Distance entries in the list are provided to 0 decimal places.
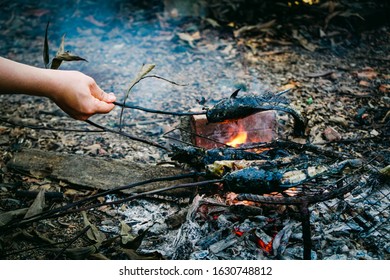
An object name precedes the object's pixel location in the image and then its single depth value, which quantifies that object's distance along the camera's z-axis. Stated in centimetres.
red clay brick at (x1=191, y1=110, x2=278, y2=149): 124
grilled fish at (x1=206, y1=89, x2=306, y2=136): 110
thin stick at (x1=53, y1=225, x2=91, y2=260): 100
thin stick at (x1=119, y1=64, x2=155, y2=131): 104
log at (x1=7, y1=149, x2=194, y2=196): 119
